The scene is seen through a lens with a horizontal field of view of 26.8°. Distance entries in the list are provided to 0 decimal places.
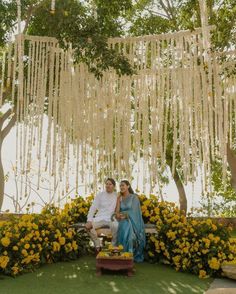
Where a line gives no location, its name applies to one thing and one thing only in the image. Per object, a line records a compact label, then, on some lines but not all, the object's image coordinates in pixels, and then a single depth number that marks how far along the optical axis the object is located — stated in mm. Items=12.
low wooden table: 5832
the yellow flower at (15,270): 5715
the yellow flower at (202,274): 6047
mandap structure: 6707
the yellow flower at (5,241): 5766
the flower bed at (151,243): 5991
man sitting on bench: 6715
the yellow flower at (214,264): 6068
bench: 6875
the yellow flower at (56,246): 6481
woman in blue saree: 6551
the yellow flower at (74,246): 6829
